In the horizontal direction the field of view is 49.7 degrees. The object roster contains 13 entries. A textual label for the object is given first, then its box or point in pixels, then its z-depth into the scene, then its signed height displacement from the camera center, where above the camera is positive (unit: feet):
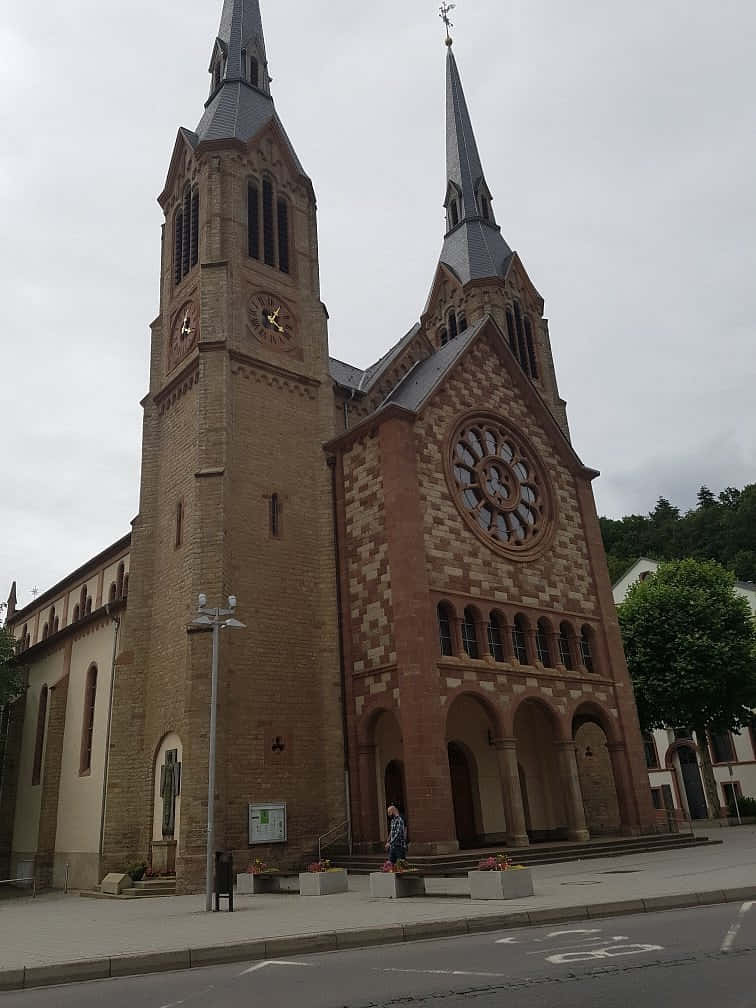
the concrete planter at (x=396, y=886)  53.11 -3.03
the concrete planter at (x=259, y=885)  65.21 -2.95
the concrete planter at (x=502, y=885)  47.73 -3.07
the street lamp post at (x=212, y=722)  54.74 +8.48
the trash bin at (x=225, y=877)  52.31 -1.77
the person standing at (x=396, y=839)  61.05 -0.23
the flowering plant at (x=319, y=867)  60.54 -1.78
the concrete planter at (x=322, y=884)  59.31 -2.92
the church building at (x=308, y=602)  80.89 +24.67
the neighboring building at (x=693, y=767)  166.30 +9.41
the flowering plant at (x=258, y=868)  65.32 -1.71
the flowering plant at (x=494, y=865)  49.14 -2.01
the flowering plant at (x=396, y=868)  53.83 -1.96
